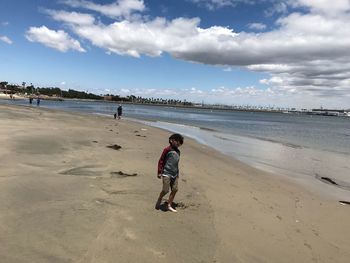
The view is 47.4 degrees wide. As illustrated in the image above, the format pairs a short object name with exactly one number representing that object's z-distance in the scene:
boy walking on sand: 8.24
